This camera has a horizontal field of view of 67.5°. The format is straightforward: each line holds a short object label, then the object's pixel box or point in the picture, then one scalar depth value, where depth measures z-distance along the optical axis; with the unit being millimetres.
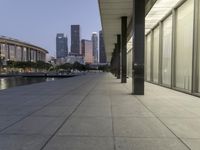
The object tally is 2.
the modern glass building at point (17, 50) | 77017
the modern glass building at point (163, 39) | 8002
